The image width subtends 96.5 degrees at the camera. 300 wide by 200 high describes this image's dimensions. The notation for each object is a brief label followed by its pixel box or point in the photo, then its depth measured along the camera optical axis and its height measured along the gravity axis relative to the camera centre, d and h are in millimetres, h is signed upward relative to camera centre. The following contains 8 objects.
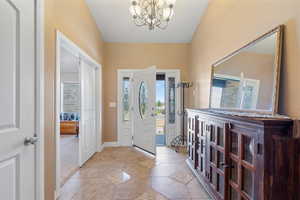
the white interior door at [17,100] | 851 -22
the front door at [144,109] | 2953 -268
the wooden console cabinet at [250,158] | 874 -464
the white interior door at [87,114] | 2437 -336
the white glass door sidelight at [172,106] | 3520 -208
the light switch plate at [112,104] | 3475 -180
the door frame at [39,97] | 1122 -1
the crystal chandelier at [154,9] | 1770 +1237
